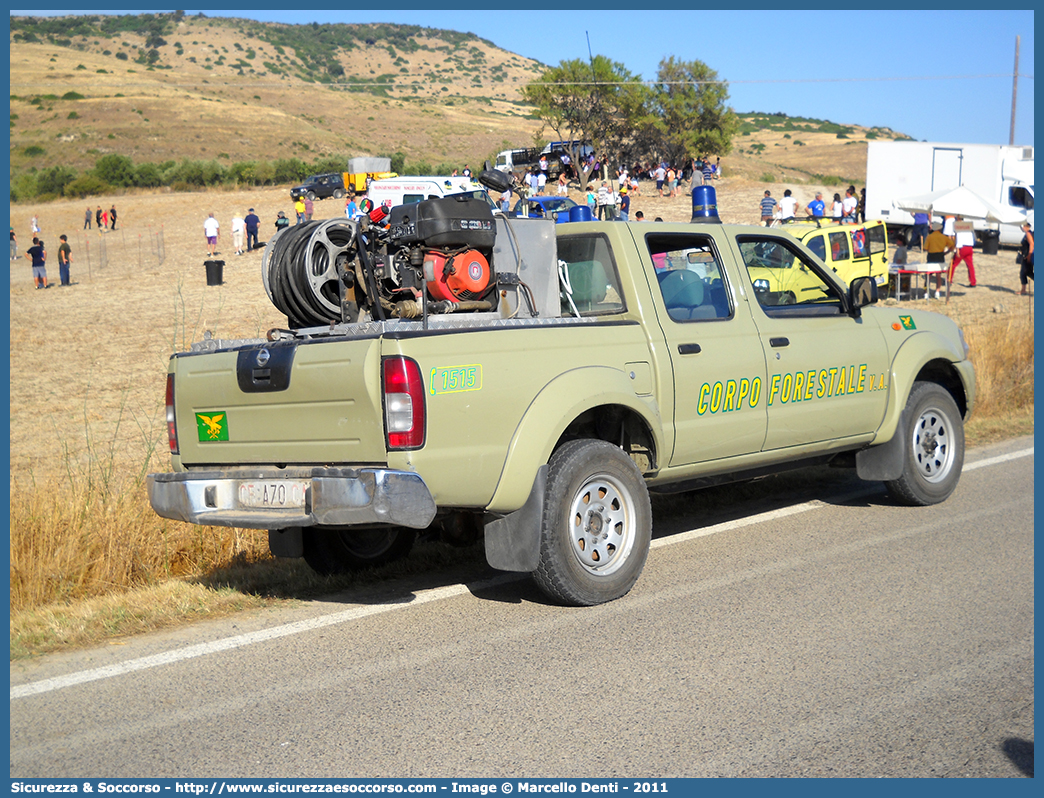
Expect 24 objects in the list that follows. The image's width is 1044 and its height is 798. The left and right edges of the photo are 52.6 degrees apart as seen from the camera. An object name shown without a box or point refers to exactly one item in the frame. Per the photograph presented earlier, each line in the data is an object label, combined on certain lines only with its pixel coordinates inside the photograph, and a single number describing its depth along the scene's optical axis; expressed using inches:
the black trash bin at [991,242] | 1379.2
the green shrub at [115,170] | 2650.1
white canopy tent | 1050.7
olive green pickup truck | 197.3
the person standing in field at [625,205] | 1439.5
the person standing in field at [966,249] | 1076.6
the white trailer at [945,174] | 1378.0
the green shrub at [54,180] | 2583.7
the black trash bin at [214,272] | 1259.8
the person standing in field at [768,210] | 1304.1
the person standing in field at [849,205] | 1489.9
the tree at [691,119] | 2503.7
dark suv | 2001.7
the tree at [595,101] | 2442.2
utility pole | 1983.3
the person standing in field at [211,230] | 1494.8
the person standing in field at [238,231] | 1492.4
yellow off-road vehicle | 838.5
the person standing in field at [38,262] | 1284.4
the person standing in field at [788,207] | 1365.7
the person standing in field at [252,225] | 1514.5
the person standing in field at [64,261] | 1332.4
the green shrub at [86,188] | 2554.1
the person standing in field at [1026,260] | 1047.6
